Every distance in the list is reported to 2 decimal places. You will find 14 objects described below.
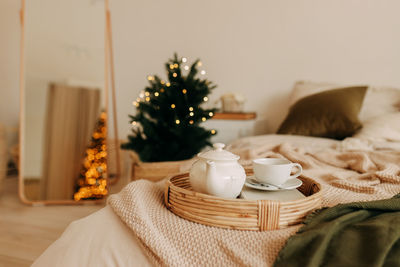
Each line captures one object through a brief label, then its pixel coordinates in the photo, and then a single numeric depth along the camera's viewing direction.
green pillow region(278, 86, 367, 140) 2.11
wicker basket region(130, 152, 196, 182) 1.96
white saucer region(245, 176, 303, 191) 0.91
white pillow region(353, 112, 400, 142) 1.86
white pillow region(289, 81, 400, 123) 2.24
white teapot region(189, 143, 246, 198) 0.83
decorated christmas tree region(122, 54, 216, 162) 2.06
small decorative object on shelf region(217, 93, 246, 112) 2.80
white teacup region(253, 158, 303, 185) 0.91
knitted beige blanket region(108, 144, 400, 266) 0.70
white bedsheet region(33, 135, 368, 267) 0.75
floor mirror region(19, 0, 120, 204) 2.38
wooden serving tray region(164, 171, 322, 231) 0.74
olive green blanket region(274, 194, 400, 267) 0.63
